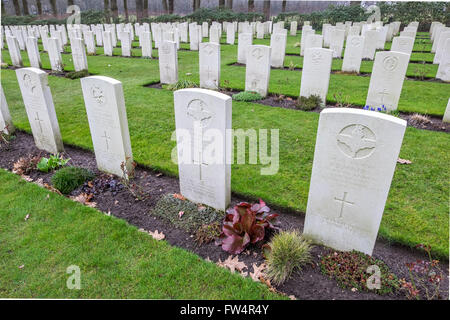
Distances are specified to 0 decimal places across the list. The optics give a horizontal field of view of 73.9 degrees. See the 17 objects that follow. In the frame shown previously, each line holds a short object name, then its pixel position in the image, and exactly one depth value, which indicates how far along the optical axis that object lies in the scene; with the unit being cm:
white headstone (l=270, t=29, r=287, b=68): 1247
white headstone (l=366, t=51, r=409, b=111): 695
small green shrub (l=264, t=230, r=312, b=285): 310
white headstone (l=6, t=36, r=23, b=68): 1345
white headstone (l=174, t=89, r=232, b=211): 369
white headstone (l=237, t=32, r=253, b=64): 1265
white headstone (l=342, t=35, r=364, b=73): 1048
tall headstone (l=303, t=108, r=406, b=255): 287
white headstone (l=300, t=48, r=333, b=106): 755
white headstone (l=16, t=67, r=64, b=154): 514
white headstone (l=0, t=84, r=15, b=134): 617
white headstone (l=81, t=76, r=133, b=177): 440
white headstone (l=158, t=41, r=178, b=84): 997
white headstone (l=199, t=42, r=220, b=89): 941
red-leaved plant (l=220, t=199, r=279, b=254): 348
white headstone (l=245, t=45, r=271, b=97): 845
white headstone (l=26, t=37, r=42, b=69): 1280
